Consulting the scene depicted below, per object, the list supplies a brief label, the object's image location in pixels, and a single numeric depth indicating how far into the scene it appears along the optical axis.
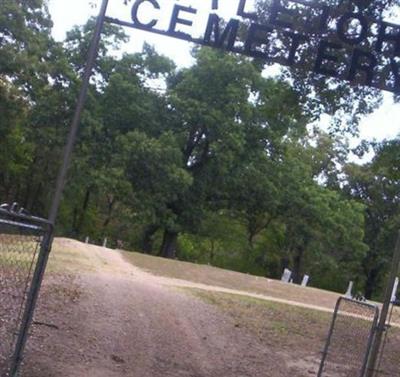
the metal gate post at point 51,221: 6.07
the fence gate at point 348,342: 10.05
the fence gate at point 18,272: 5.56
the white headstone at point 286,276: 34.28
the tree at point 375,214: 49.16
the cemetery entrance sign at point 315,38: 6.57
